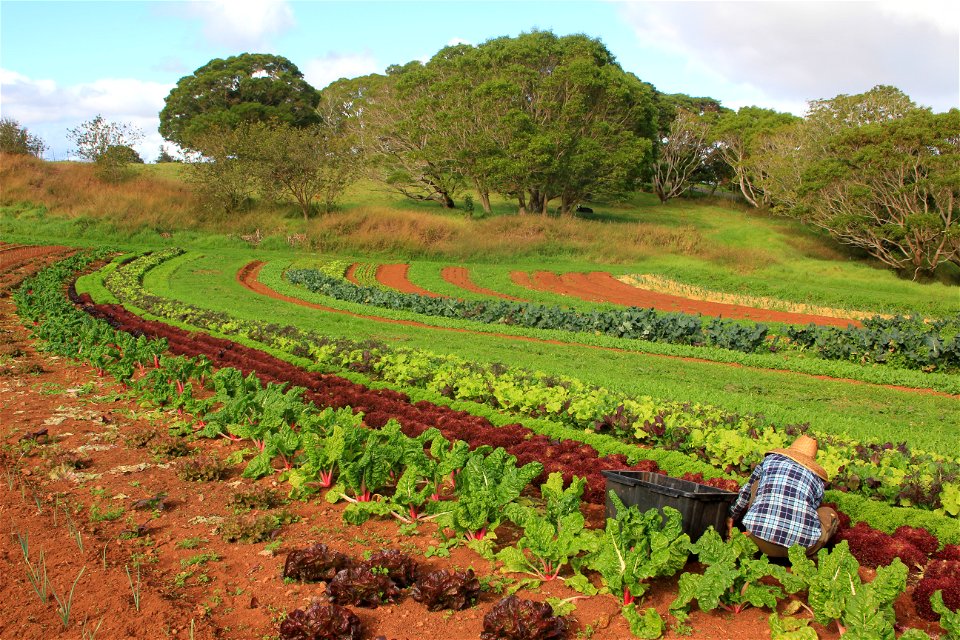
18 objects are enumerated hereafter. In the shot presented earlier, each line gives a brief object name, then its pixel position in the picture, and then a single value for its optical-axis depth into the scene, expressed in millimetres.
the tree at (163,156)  76912
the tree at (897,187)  33062
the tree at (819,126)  43969
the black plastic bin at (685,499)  5492
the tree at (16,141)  48344
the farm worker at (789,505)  5457
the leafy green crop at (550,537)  5340
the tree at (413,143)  46656
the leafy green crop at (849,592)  4230
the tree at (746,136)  56681
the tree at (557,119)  43375
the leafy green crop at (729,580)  4828
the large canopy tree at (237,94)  63000
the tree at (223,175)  42122
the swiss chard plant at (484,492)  5906
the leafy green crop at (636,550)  5039
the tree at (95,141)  46625
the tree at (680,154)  63594
